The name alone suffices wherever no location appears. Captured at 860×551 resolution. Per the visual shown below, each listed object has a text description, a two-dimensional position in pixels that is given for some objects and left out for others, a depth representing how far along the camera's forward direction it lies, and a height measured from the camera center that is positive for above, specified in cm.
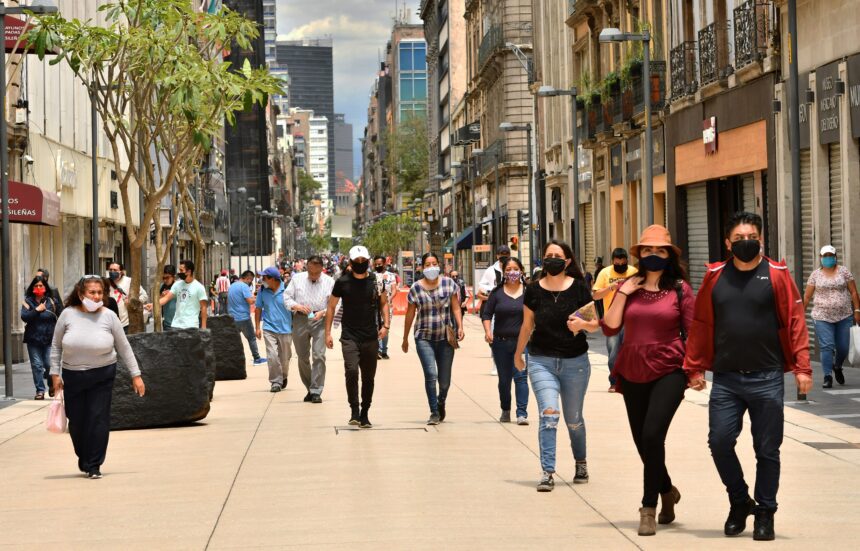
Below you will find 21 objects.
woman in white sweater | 1190 -64
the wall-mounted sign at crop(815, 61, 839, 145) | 2325 +258
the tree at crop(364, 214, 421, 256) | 13862 +418
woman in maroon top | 879 -40
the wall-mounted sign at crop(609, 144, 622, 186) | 4153 +301
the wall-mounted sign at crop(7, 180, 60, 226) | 2678 +150
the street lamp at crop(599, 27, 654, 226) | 2858 +403
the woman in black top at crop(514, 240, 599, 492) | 1063 -53
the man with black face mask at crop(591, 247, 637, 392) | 1903 +2
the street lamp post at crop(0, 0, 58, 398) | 2056 +96
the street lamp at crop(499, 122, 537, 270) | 4997 +486
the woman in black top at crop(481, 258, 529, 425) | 1525 -52
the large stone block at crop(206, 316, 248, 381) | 2306 -102
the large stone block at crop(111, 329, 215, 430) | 1552 -101
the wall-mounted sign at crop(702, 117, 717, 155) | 3048 +277
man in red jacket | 837 -46
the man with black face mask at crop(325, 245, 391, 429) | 1534 -43
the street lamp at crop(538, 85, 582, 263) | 3784 +393
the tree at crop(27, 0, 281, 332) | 1748 +258
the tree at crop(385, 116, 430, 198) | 13962 +1159
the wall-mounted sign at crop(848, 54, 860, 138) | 2228 +261
